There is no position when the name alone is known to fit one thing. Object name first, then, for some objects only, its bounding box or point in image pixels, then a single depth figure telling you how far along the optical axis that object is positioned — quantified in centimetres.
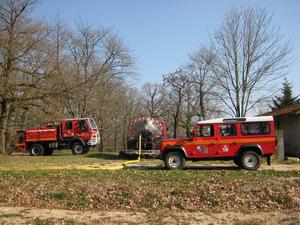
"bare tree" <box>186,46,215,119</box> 4737
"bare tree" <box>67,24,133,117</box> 4700
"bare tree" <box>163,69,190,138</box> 5322
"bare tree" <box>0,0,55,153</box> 2716
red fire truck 2977
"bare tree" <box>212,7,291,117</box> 3400
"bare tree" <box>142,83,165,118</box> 6372
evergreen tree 5019
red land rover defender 1625
